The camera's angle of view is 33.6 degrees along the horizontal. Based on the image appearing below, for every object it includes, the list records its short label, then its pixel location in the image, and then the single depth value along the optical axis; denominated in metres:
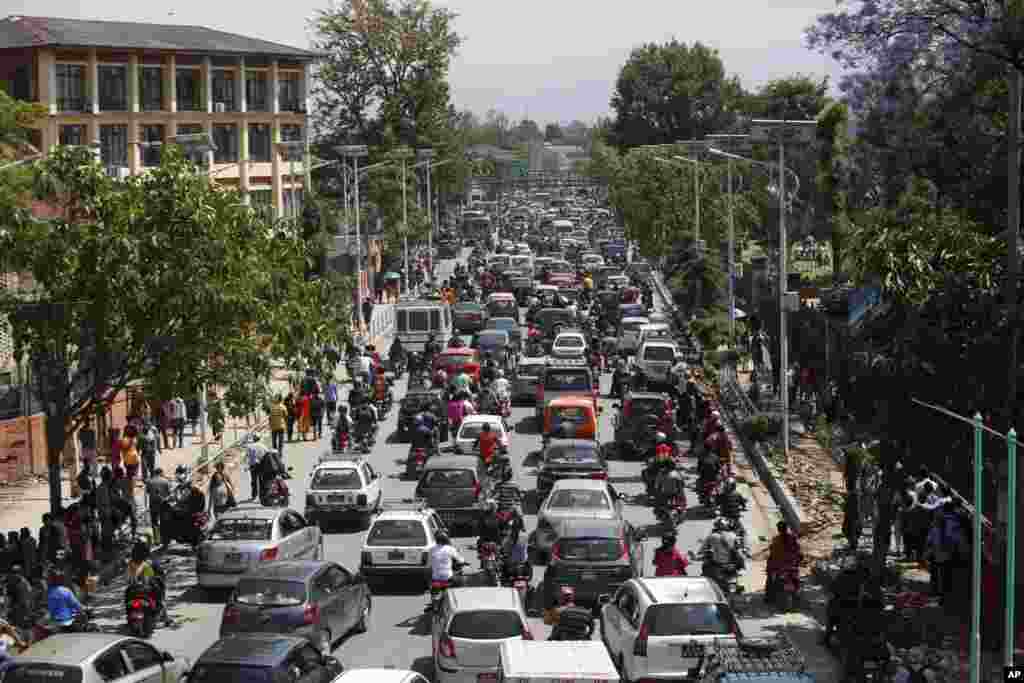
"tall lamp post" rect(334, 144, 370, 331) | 63.62
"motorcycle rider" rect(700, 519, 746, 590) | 26.12
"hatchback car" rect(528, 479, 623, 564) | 28.94
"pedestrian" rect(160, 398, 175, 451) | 40.94
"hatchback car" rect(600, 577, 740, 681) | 20.39
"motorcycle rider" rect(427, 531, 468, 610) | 25.09
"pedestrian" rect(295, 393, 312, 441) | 42.91
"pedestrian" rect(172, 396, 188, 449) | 40.88
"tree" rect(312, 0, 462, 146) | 109.12
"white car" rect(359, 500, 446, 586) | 26.98
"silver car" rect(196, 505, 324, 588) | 26.38
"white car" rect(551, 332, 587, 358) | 53.50
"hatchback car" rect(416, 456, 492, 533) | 31.69
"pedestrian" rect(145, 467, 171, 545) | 30.61
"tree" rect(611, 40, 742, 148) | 149.88
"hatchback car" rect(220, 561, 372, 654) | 22.33
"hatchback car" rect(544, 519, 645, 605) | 25.36
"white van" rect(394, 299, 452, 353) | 55.84
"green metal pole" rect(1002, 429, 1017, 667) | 17.33
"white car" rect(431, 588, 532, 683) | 20.50
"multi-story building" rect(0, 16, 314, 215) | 81.81
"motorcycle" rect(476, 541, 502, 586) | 25.78
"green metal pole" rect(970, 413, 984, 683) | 17.70
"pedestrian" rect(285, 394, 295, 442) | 42.22
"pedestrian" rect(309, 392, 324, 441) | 43.06
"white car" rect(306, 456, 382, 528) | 32.12
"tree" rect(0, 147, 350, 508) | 27.38
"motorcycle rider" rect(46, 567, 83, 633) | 22.97
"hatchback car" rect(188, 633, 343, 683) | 18.23
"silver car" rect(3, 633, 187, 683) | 17.89
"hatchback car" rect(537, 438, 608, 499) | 34.25
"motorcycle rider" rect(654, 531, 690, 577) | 25.41
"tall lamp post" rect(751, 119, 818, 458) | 39.06
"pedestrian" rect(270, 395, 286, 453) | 39.16
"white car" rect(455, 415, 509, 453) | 37.88
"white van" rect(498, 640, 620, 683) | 17.66
